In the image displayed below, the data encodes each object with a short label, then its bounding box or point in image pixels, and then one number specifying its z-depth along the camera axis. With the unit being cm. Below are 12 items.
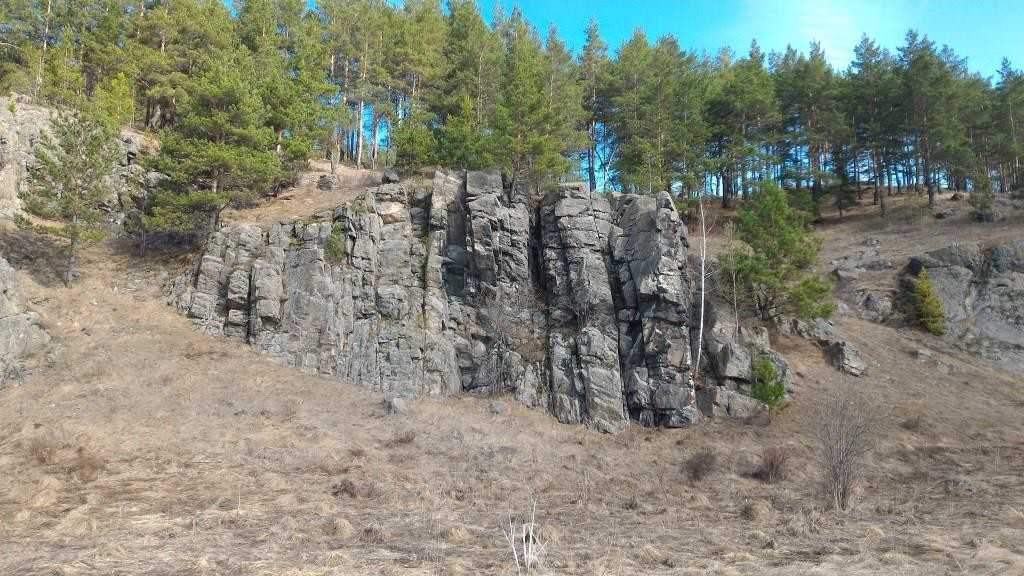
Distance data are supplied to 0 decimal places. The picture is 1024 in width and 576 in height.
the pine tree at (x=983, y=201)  3788
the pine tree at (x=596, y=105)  4612
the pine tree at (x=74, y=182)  2341
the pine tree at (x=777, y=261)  2605
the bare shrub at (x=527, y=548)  993
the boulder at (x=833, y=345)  2727
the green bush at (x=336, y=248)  2545
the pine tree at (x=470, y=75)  3462
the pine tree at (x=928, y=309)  3022
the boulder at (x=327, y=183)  3391
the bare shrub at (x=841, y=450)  1478
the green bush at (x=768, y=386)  2255
